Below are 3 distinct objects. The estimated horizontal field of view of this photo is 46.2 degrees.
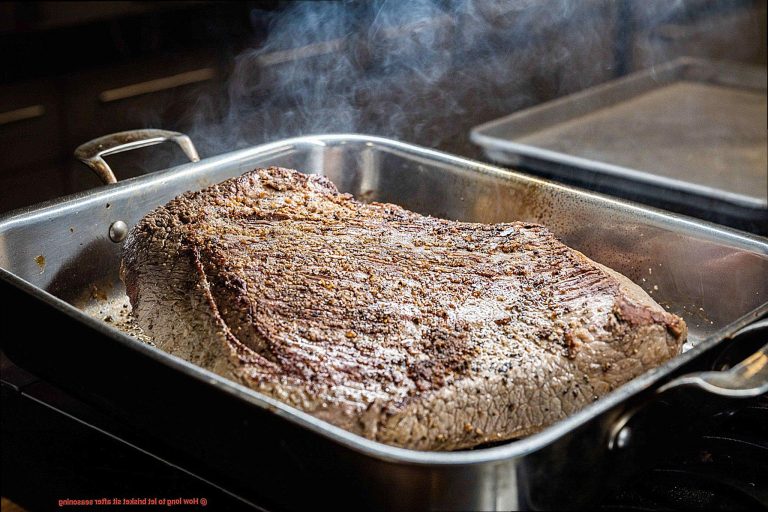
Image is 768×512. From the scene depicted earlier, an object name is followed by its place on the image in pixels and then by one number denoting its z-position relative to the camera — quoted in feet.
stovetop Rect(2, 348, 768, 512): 3.76
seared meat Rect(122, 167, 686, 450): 3.61
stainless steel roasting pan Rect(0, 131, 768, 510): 3.00
